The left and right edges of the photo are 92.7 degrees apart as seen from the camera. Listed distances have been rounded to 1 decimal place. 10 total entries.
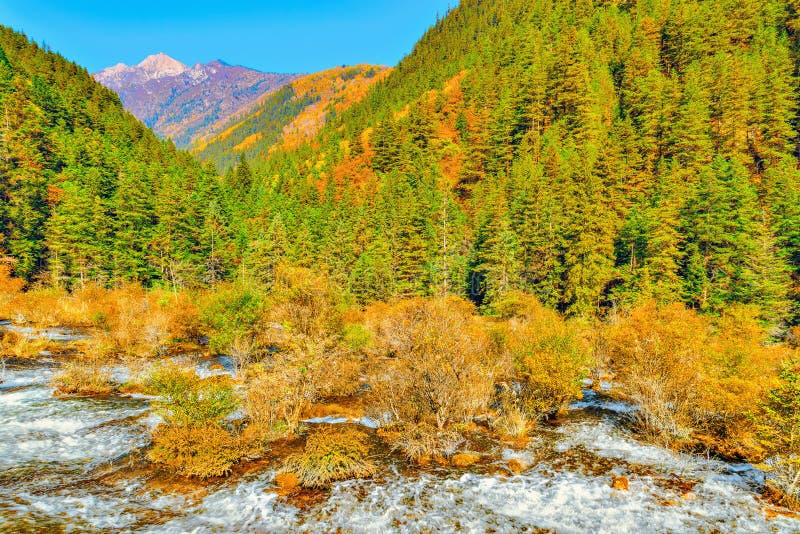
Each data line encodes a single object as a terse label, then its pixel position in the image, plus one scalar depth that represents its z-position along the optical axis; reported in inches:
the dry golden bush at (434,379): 537.0
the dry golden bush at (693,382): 492.1
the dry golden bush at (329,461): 418.0
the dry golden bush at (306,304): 702.5
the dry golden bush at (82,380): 675.4
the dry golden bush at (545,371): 588.4
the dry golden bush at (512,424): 550.0
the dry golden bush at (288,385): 538.9
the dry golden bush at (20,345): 867.4
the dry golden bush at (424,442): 485.7
